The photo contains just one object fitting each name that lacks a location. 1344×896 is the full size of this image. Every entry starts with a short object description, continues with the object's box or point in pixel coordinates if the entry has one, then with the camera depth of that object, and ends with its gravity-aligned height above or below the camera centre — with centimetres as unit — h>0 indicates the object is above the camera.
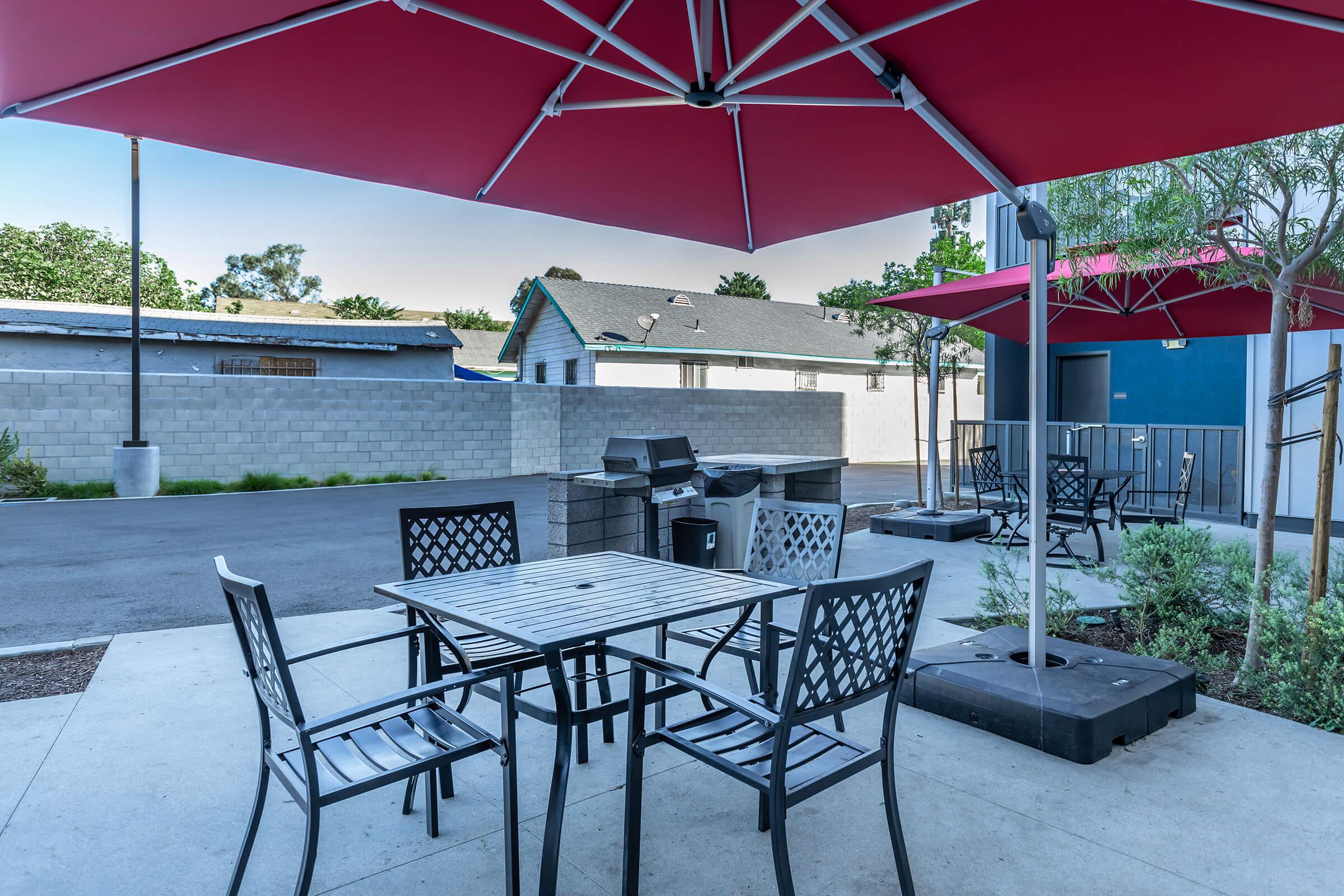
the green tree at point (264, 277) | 4812 +935
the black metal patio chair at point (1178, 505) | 678 -62
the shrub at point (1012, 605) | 447 -99
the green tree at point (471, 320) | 4600 +656
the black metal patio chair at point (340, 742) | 196 -88
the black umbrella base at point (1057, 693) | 301 -104
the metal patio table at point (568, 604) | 222 -56
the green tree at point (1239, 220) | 374 +115
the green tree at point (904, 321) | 1072 +158
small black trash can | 608 -83
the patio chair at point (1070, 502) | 650 -55
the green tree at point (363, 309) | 3650 +573
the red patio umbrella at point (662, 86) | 225 +114
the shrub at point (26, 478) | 1128 -71
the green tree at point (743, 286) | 4456 +838
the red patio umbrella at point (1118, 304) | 530 +105
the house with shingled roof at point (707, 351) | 2066 +222
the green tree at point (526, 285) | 4580 +856
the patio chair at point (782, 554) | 327 -55
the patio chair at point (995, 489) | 742 -55
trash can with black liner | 640 -61
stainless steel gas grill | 537 -26
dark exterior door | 1183 +73
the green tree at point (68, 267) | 2941 +643
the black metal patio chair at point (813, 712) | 199 -73
